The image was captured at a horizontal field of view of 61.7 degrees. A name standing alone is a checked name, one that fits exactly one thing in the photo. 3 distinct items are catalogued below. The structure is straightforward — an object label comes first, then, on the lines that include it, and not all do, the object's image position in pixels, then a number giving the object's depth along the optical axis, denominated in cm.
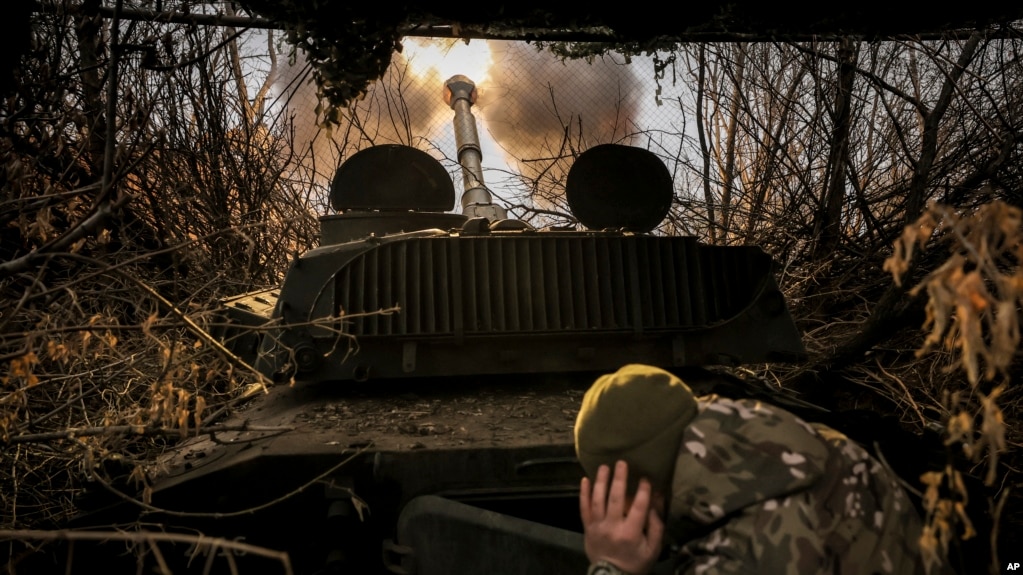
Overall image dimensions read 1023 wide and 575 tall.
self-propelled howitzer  283
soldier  181
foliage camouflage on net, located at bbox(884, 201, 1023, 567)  142
